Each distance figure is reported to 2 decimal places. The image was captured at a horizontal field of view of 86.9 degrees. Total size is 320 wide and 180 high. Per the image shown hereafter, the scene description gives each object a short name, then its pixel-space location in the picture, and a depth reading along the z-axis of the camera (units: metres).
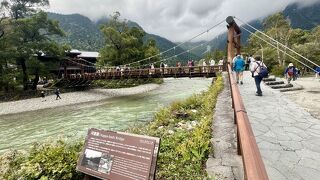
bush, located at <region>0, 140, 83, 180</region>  3.04
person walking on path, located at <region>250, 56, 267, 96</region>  6.24
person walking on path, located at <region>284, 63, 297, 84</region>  10.12
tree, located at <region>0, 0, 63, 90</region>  19.35
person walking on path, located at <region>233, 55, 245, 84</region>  7.67
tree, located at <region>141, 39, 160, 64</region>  30.62
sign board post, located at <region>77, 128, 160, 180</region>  2.28
